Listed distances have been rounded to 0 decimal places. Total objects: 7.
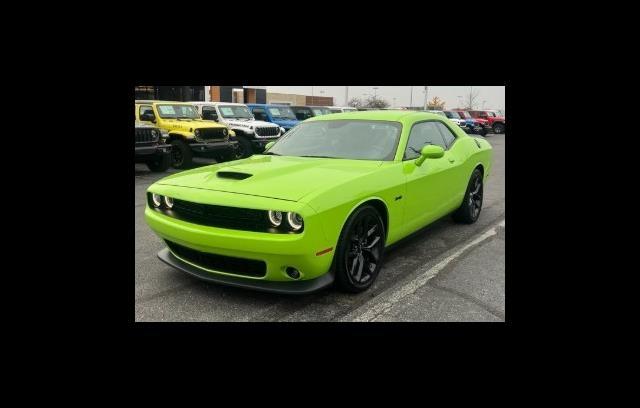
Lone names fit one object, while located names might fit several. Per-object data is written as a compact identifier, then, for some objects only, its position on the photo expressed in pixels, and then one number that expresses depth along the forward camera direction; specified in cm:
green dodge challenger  321
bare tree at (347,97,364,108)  6308
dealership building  2719
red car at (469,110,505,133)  3281
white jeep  1385
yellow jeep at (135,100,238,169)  1195
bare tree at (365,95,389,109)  6259
